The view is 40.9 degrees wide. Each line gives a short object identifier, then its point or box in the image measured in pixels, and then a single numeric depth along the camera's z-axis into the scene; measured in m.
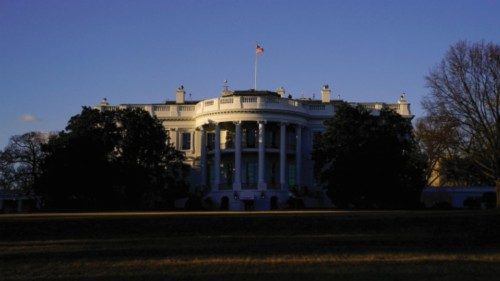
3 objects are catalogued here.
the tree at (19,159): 78.25
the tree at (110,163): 51.12
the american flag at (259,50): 66.19
